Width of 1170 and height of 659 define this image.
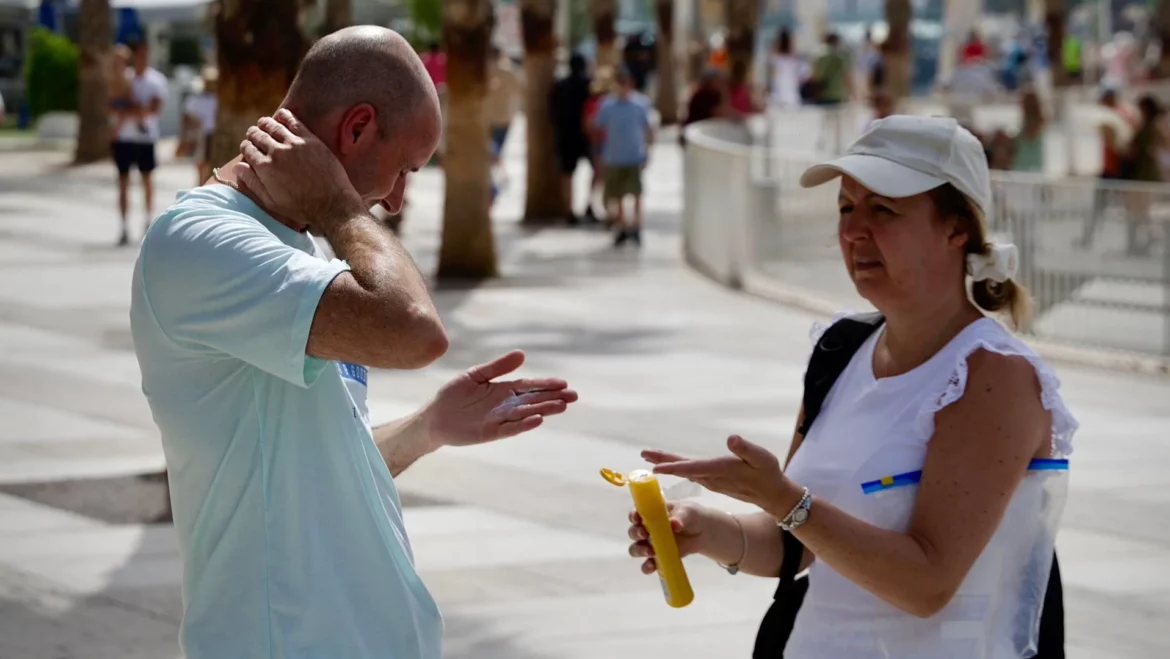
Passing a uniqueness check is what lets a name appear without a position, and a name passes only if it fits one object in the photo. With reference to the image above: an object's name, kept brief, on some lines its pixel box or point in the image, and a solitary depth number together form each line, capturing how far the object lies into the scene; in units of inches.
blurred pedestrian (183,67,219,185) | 782.7
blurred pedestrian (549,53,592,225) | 775.7
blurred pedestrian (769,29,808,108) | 1307.8
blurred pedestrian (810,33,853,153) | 1357.0
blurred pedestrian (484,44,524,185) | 787.4
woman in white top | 116.4
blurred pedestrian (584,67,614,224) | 760.3
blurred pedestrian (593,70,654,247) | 716.7
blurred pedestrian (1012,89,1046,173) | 749.3
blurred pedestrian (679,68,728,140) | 885.8
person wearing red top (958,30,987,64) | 1383.5
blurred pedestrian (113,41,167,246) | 701.9
